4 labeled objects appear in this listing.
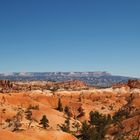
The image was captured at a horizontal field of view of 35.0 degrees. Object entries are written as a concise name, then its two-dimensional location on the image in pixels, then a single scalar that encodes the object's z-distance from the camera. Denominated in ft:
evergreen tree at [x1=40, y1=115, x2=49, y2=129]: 195.23
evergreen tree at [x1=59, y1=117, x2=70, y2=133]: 186.58
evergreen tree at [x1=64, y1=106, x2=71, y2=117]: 293.95
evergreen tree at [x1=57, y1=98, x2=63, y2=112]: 320.00
